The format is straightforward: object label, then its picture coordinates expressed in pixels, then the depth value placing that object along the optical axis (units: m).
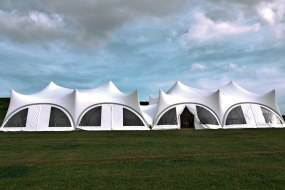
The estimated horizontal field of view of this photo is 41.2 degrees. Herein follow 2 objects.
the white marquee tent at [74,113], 27.34
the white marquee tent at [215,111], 29.08
